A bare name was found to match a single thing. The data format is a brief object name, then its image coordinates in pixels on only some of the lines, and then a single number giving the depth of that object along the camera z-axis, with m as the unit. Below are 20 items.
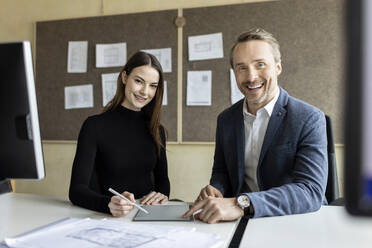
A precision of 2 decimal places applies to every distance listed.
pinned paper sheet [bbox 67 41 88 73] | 2.75
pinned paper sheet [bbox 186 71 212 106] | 2.47
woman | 1.63
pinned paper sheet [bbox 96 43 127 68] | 2.66
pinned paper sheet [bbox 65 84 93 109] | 2.71
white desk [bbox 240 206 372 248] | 0.78
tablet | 0.98
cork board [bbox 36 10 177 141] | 2.54
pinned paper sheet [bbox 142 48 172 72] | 2.54
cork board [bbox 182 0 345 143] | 2.26
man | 1.02
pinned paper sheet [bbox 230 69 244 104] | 2.39
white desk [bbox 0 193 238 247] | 0.89
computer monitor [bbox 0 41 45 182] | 0.67
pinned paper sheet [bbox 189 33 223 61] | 2.45
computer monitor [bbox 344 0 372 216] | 0.29
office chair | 1.55
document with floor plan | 0.73
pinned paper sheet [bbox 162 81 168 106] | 2.54
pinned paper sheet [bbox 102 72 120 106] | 2.67
